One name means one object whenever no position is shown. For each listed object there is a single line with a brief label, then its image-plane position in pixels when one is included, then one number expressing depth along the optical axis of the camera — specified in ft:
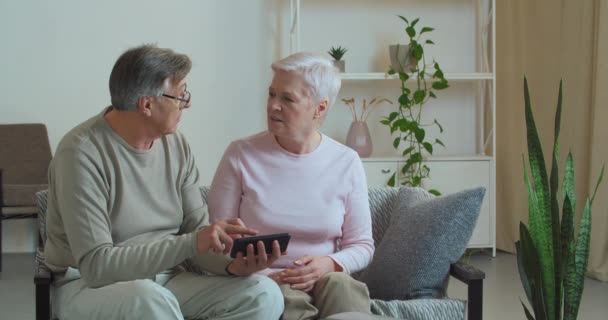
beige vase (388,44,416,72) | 16.62
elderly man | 6.51
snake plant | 7.25
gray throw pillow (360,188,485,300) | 7.73
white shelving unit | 17.69
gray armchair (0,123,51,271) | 17.37
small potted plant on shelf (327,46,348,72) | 16.57
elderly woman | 7.85
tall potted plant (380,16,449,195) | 16.39
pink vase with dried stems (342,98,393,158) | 16.84
